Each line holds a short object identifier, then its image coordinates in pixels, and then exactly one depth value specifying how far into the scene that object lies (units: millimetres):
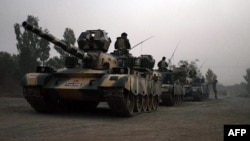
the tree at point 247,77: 105875
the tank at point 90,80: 11562
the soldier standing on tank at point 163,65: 24119
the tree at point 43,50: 43378
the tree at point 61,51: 47625
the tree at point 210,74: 92125
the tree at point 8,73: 39975
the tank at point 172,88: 21031
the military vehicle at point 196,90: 29484
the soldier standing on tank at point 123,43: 16062
